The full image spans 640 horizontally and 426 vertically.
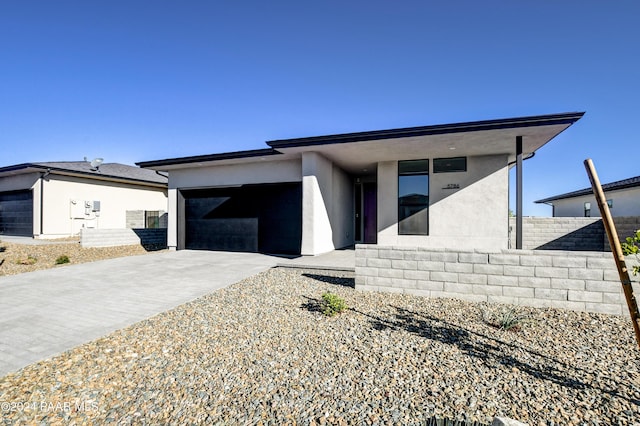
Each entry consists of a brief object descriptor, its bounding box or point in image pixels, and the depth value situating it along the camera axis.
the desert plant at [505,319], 3.47
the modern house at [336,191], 8.72
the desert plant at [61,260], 8.37
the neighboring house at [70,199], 13.88
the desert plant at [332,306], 4.00
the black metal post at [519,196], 7.45
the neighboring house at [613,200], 12.91
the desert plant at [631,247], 1.97
